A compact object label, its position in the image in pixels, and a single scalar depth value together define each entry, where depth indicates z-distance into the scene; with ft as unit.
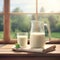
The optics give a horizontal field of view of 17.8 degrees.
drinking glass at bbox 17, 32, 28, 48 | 5.20
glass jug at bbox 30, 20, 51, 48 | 4.84
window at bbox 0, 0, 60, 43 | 6.27
